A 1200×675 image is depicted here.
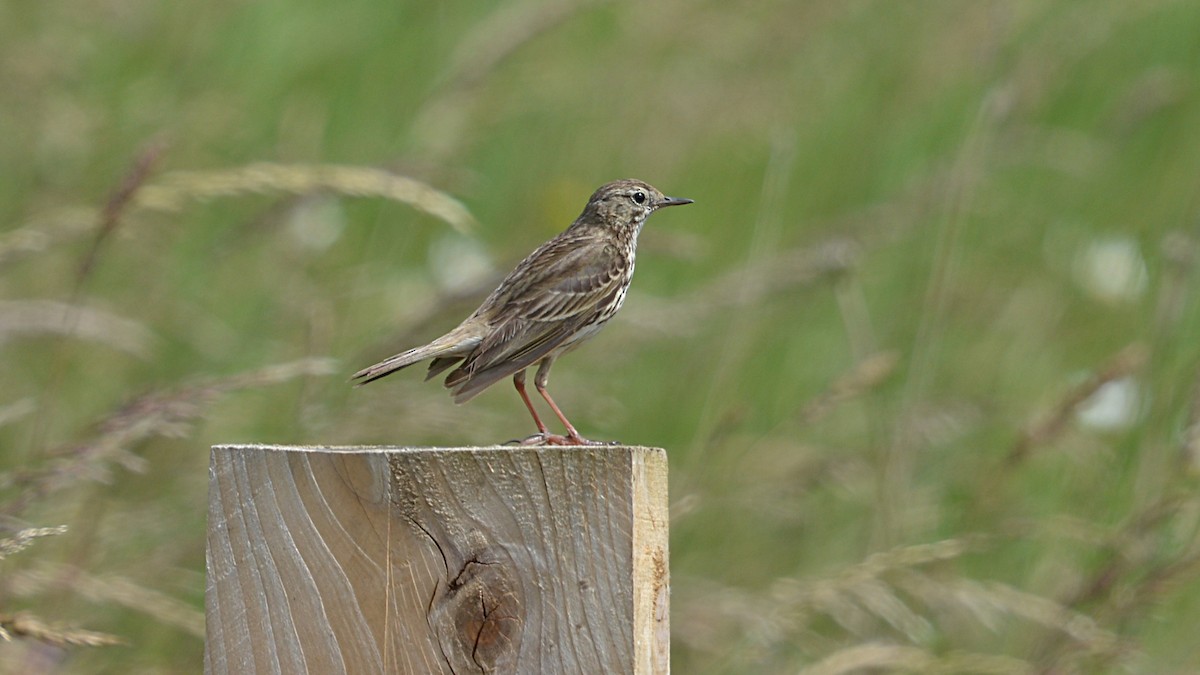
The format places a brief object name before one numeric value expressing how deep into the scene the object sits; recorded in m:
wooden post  4.50
